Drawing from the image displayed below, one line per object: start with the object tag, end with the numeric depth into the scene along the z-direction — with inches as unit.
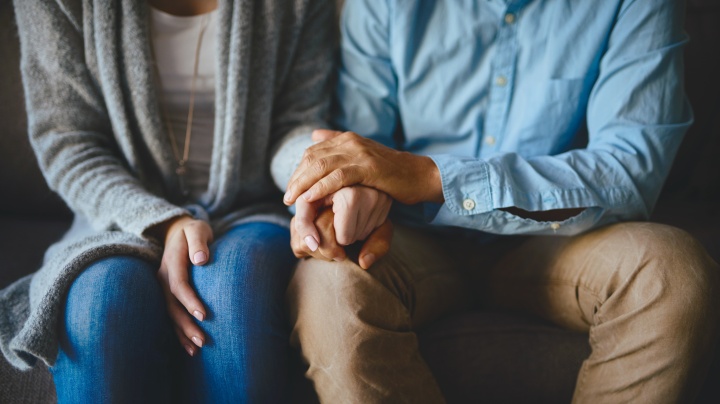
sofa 30.2
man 25.3
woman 25.7
